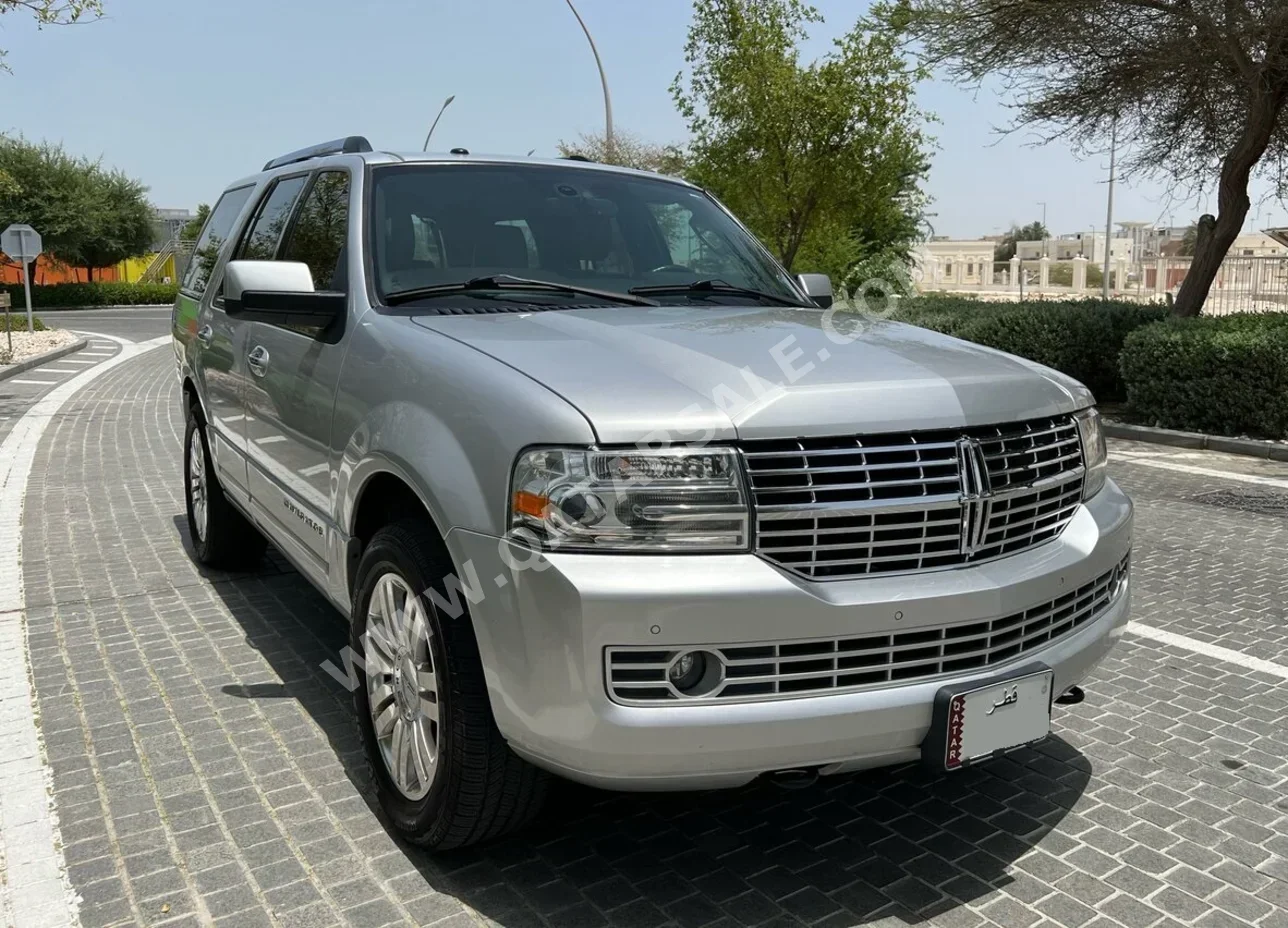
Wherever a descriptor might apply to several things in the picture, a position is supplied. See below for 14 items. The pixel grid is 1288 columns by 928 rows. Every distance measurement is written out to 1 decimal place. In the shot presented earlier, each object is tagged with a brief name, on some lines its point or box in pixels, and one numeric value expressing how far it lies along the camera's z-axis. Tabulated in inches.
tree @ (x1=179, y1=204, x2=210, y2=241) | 2977.4
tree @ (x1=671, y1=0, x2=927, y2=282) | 780.6
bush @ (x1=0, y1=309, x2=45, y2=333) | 1069.5
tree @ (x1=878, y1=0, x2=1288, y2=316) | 510.9
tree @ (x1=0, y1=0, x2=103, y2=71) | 524.4
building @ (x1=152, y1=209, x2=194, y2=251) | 3147.1
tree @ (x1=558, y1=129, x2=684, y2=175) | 1107.7
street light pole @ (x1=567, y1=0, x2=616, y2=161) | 995.9
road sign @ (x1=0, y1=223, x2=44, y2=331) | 928.9
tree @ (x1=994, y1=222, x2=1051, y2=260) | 5374.0
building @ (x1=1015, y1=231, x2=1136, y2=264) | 3479.3
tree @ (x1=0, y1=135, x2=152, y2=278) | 1834.4
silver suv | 97.3
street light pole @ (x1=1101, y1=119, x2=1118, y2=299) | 643.5
